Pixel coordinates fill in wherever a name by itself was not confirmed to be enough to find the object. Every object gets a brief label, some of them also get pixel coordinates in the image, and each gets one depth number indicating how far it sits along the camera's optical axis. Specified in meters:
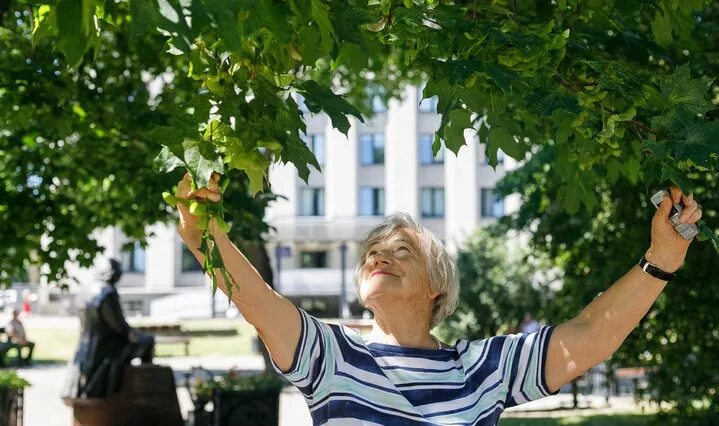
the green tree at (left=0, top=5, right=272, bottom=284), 8.57
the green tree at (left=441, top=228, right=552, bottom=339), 23.05
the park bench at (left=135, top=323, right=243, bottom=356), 27.09
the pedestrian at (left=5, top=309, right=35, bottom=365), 25.72
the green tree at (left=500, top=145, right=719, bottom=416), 11.31
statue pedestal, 11.87
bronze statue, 11.82
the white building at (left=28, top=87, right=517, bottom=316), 52.25
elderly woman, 3.06
